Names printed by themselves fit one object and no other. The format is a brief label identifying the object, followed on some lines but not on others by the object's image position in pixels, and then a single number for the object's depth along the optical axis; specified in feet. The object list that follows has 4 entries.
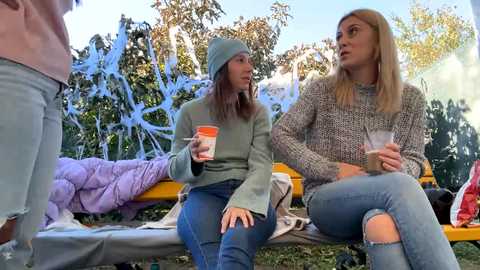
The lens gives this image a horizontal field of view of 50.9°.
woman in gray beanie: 6.74
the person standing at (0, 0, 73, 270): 4.28
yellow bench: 11.11
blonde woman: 6.58
